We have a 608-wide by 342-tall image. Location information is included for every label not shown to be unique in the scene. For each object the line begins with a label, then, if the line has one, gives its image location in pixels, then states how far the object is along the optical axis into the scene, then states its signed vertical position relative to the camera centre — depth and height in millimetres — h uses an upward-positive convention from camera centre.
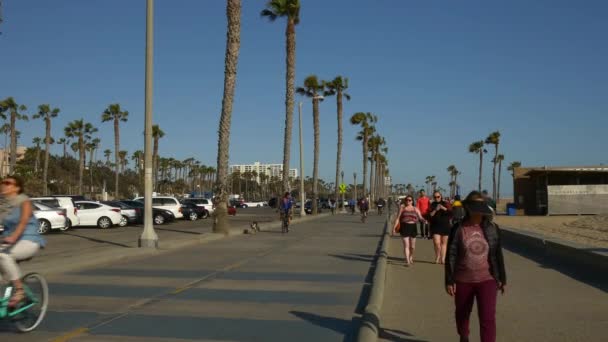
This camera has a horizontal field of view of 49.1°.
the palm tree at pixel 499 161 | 130012 +6883
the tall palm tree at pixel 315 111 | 58912 +7581
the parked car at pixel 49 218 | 26734 -1077
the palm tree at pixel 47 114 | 69494 +8150
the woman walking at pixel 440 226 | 15555 -724
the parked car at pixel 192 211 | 43844 -1223
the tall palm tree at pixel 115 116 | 69750 +8107
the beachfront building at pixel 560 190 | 51375 +499
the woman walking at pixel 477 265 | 6223 -656
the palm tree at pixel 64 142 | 118438 +8782
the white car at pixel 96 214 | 32250 -1089
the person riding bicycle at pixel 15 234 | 7305 -477
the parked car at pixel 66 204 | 29516 -570
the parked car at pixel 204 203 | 47409 -736
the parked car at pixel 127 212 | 34778 -1085
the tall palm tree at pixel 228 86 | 27125 +4453
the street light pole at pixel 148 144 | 18906 +1398
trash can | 58394 -1240
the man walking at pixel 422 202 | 19359 -209
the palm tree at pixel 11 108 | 63031 +7992
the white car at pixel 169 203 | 40156 -649
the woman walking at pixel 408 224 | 15258 -673
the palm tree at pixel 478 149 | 116750 +8252
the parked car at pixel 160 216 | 37594 -1336
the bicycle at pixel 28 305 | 7312 -1286
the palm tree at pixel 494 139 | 108375 +9222
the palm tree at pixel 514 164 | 151212 +7290
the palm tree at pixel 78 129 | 79188 +7471
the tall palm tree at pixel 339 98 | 69250 +10069
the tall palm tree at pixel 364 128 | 89756 +9437
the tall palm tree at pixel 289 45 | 44156 +10009
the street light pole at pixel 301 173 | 48750 +1627
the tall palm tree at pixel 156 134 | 79375 +6994
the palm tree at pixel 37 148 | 94750 +6647
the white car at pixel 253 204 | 97738 -1730
